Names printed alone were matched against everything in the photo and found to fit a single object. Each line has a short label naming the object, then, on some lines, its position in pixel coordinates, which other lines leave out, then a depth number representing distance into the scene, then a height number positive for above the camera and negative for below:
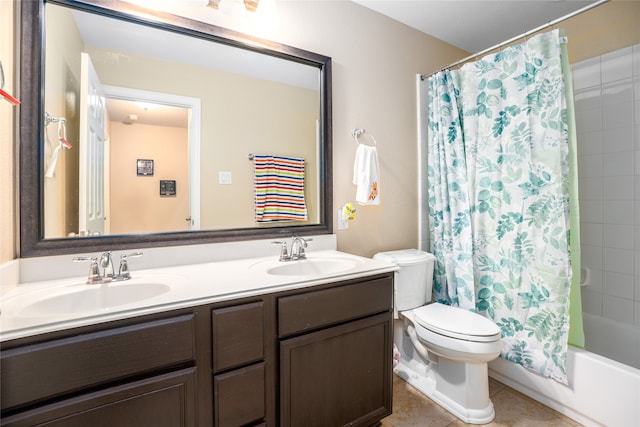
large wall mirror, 1.21 +0.44
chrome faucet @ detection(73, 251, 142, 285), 1.16 -0.19
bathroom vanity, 0.81 -0.47
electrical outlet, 1.96 -0.02
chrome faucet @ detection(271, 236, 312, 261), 1.61 -0.17
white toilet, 1.56 -0.70
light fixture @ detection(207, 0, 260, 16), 1.53 +1.10
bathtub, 1.40 -0.90
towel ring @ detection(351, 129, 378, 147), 2.00 +0.56
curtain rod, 1.44 +1.00
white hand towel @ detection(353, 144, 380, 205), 1.92 +0.27
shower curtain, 1.62 +0.12
